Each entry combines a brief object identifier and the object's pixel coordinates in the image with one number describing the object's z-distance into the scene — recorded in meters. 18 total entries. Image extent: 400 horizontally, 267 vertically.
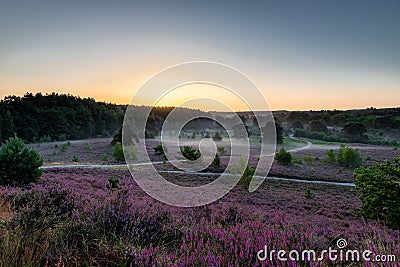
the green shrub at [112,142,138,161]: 36.50
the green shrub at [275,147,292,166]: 38.00
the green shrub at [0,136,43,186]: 13.74
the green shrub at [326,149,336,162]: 40.97
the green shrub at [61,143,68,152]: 44.21
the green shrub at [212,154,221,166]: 32.88
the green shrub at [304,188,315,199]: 19.60
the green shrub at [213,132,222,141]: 66.47
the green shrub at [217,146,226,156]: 46.67
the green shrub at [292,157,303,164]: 39.67
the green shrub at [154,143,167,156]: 42.88
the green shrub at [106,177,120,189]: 14.87
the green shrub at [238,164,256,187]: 22.96
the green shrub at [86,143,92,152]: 46.28
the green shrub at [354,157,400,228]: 11.18
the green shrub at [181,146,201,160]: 31.72
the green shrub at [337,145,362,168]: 38.09
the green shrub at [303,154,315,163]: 41.83
